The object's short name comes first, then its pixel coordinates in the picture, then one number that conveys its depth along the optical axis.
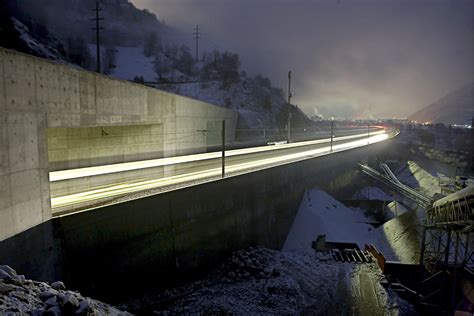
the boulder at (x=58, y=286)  8.09
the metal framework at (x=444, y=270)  14.07
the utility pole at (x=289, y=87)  39.33
